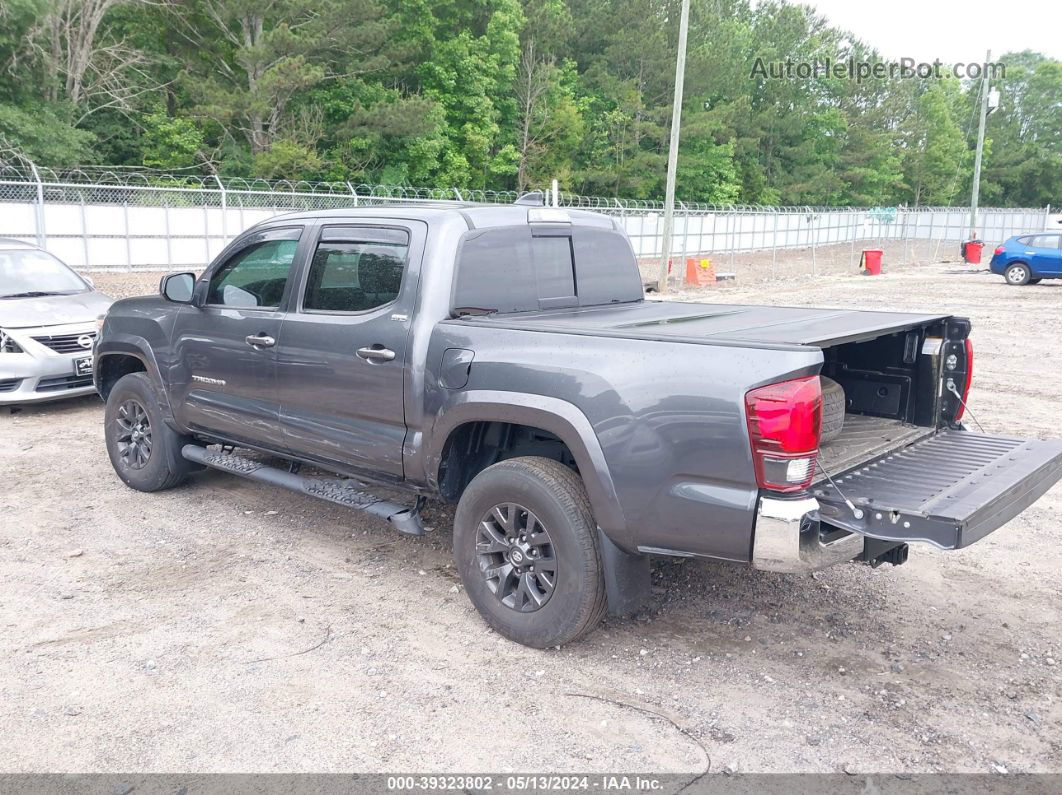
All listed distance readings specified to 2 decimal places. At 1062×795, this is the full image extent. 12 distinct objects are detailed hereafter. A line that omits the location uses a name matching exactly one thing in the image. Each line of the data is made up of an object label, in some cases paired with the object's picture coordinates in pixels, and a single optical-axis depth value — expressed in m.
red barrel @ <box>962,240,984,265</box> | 34.28
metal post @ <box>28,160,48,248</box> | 21.09
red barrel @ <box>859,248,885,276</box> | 31.27
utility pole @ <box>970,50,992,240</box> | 34.16
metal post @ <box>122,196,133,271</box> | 23.20
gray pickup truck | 3.41
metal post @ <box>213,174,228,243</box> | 24.60
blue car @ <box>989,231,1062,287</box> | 25.77
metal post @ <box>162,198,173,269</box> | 23.95
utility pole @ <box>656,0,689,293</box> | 20.94
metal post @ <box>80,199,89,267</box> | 22.45
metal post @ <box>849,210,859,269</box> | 52.65
